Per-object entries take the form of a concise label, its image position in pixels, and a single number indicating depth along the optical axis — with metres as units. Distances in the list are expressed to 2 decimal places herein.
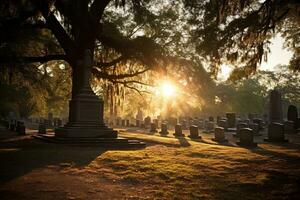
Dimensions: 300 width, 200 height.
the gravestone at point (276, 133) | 15.56
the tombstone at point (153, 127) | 25.58
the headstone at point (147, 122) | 32.04
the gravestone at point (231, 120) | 26.59
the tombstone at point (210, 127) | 25.77
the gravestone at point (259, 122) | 24.18
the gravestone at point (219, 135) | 16.66
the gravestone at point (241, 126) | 19.14
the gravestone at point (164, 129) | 22.65
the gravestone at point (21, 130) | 18.61
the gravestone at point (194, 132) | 18.91
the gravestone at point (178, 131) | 20.73
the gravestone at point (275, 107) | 21.44
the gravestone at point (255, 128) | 20.60
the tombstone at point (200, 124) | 32.01
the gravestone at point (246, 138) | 14.02
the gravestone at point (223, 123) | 25.52
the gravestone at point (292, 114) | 22.59
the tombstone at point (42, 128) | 18.89
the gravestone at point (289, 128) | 19.94
